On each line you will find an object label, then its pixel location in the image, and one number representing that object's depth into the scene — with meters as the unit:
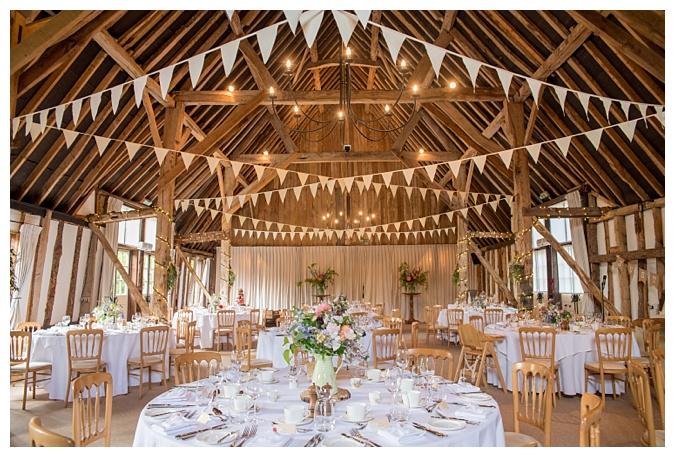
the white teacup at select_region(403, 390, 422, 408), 2.81
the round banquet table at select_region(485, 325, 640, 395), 5.90
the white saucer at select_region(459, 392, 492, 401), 2.97
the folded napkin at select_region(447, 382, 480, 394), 3.16
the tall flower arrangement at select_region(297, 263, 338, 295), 16.38
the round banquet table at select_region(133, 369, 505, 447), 2.30
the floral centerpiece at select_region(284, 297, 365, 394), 2.93
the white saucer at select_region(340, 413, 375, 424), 2.53
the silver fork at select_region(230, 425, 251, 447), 2.26
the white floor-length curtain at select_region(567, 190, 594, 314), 10.34
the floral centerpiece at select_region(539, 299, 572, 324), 6.43
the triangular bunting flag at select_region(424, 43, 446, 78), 4.10
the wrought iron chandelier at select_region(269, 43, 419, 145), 15.56
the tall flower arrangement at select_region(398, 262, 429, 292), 15.99
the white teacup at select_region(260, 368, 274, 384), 3.44
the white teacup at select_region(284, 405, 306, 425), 2.48
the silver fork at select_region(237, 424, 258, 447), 2.28
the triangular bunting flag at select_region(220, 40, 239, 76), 3.94
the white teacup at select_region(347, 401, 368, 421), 2.54
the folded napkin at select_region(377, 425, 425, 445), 2.29
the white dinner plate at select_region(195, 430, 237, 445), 2.27
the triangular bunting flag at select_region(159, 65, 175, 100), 4.29
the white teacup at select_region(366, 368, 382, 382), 3.47
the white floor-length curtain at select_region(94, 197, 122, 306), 10.68
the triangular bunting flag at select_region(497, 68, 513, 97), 4.47
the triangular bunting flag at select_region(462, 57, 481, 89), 4.34
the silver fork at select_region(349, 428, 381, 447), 2.25
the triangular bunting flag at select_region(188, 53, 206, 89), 4.17
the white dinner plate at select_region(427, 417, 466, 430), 2.47
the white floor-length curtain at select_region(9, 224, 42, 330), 8.12
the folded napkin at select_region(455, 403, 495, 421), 2.62
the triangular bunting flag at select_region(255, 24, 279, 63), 3.83
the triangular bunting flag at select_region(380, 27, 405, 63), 3.93
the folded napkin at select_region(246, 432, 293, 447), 2.24
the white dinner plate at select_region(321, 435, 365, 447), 2.23
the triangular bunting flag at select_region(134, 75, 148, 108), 4.51
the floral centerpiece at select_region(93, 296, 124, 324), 6.95
